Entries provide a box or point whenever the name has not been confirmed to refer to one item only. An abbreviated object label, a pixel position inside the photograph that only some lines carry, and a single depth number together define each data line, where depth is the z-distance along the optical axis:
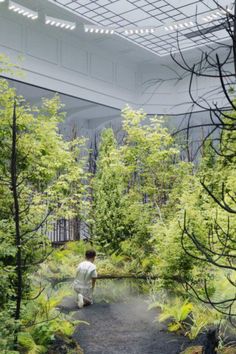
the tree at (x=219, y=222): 6.33
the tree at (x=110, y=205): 11.48
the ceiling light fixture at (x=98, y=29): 12.43
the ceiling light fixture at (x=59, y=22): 11.61
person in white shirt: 7.73
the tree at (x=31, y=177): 4.36
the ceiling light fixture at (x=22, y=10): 10.91
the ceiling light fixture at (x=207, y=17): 11.44
